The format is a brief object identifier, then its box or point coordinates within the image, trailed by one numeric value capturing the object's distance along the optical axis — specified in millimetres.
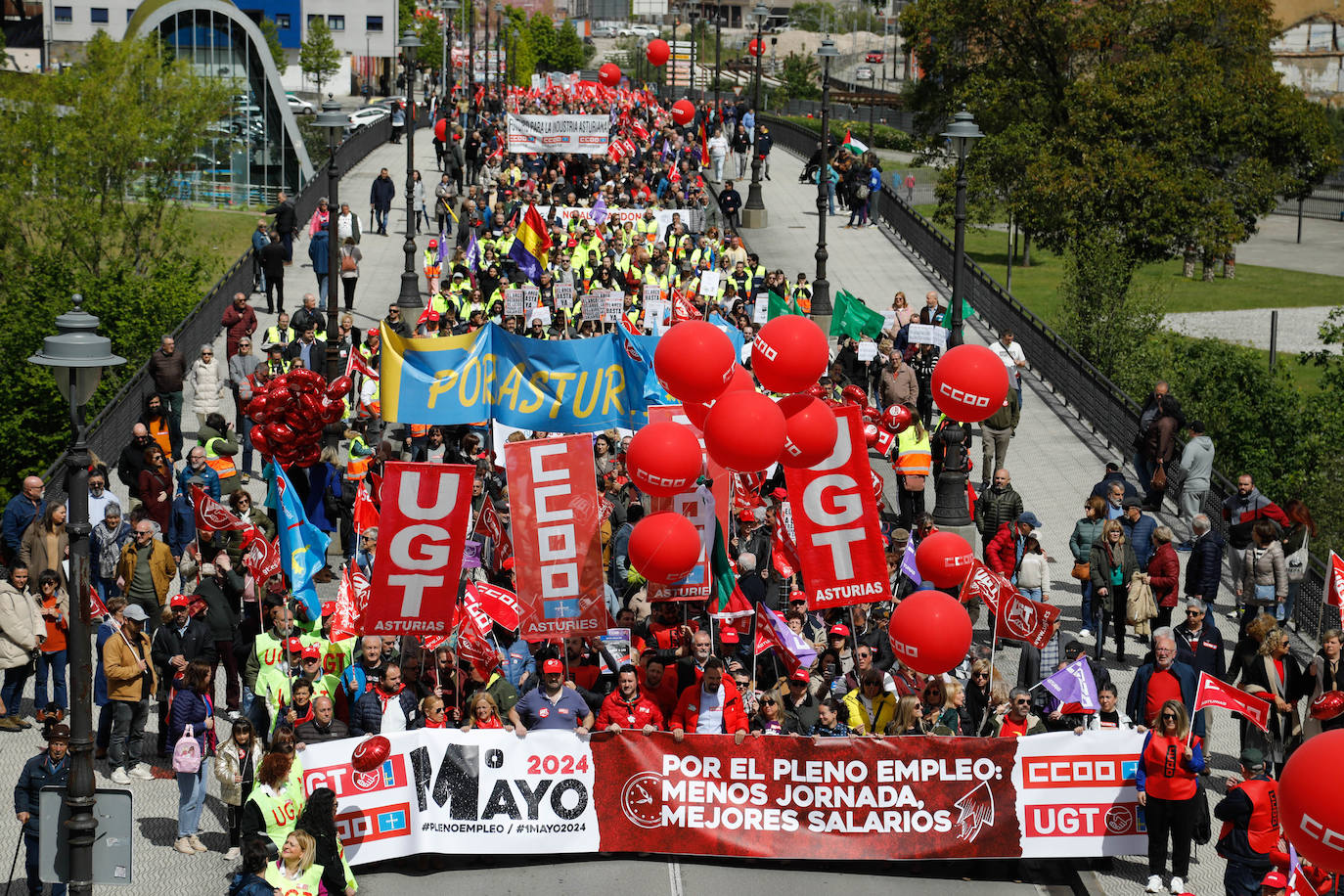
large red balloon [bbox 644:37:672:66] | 70000
